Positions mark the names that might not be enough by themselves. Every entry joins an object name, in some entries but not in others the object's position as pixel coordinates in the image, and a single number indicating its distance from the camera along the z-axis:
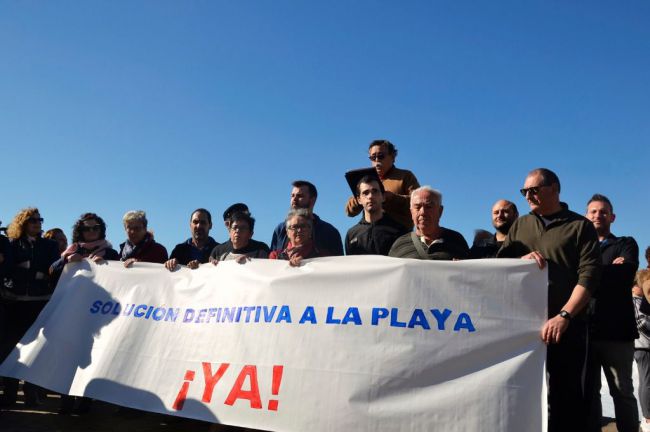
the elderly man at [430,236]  4.07
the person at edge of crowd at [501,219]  5.42
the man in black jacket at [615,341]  4.17
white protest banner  3.52
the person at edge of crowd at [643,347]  5.42
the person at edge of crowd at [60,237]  8.29
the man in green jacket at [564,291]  3.55
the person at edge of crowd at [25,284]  5.88
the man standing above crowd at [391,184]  5.24
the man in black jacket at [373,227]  4.77
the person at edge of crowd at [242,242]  5.33
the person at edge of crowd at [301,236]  4.89
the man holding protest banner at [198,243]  6.00
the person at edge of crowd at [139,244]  5.91
